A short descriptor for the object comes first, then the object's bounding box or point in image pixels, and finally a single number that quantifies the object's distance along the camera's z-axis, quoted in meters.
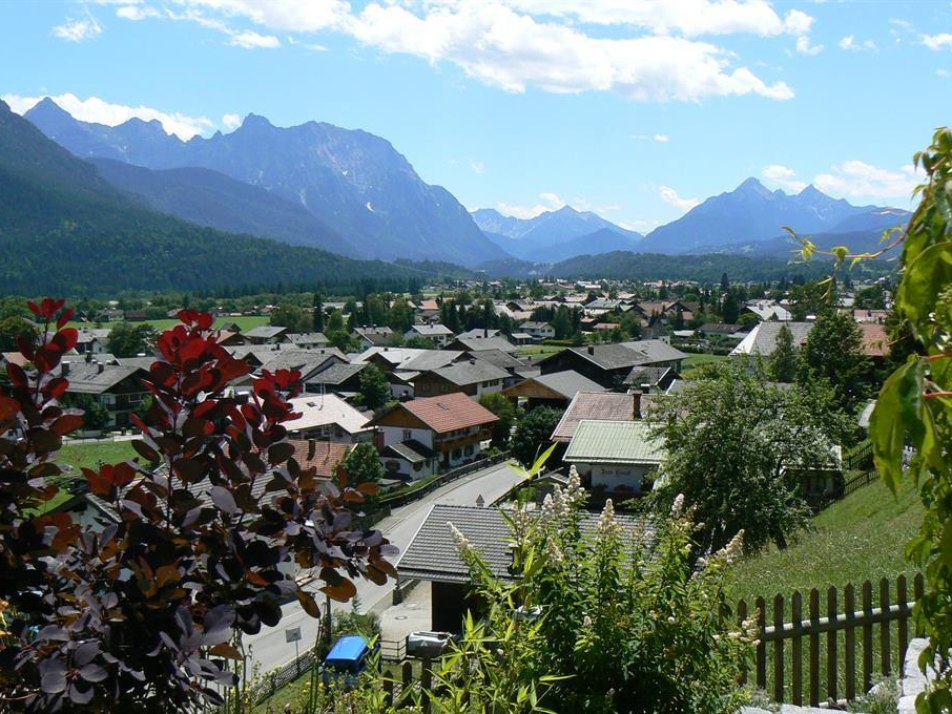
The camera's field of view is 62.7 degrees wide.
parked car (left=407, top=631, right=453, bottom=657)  11.48
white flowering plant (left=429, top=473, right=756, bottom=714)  2.90
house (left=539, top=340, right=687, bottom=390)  59.38
